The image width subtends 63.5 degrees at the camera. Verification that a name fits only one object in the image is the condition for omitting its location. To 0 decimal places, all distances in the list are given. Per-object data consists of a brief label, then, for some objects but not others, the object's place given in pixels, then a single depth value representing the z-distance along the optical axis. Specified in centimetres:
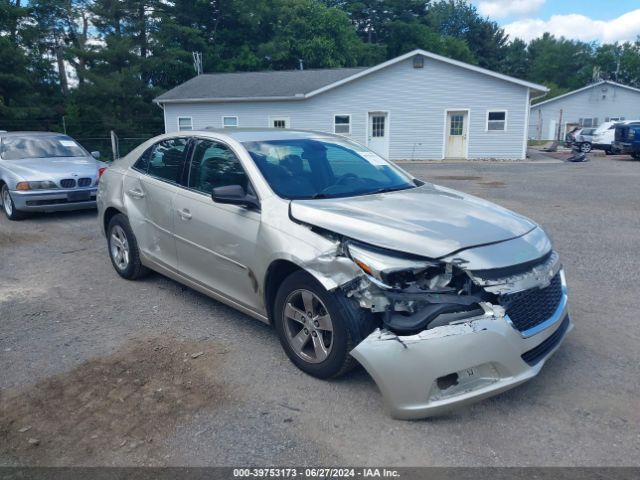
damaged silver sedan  293
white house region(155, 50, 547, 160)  2377
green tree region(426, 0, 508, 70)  7425
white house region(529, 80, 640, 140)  4009
